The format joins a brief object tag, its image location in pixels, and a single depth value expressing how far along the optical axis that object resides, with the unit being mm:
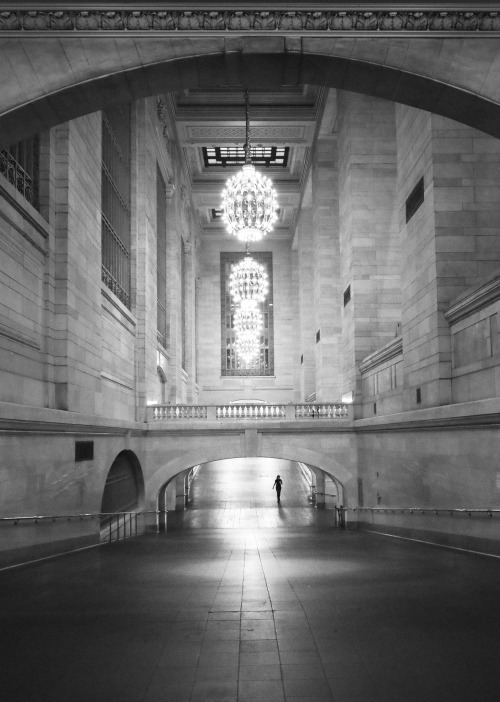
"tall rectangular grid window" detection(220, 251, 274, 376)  46219
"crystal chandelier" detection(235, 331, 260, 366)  30469
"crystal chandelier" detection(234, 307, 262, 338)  28669
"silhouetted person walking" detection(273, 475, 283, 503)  25498
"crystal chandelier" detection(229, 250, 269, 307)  24359
